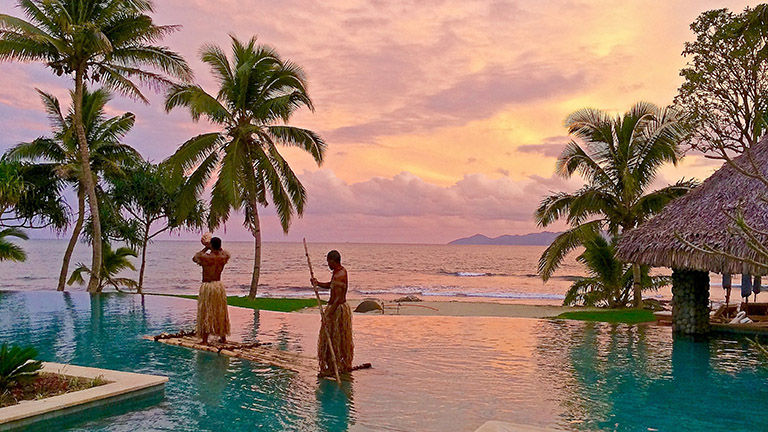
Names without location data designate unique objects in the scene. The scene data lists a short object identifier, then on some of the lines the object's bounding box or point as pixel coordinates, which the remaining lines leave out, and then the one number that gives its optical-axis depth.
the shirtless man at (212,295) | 9.33
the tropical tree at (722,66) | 10.88
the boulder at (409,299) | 24.55
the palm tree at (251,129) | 17.27
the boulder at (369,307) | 17.47
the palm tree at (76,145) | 20.66
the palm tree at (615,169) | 16.91
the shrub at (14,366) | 6.08
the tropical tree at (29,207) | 18.78
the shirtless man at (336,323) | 7.64
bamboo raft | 8.23
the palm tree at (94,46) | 16.75
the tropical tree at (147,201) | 22.72
